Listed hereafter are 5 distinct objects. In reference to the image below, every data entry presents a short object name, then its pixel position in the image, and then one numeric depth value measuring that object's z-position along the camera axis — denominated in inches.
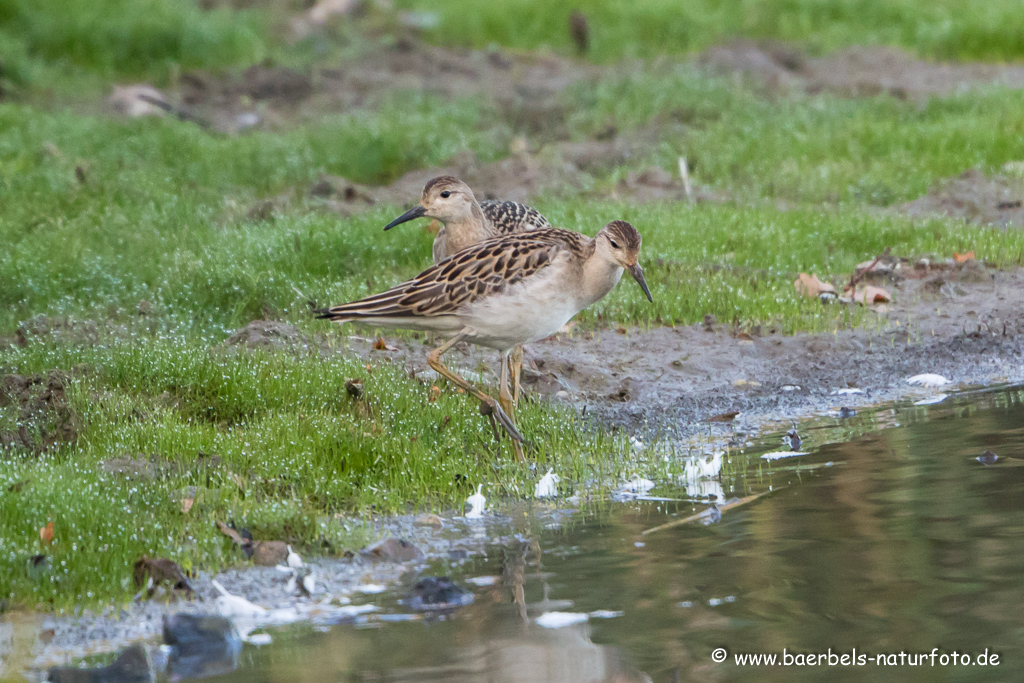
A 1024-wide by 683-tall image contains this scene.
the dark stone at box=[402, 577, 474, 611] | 468.4
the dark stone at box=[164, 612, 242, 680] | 428.8
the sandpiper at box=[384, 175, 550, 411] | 772.0
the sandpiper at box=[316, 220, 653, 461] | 641.0
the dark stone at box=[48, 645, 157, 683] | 414.6
